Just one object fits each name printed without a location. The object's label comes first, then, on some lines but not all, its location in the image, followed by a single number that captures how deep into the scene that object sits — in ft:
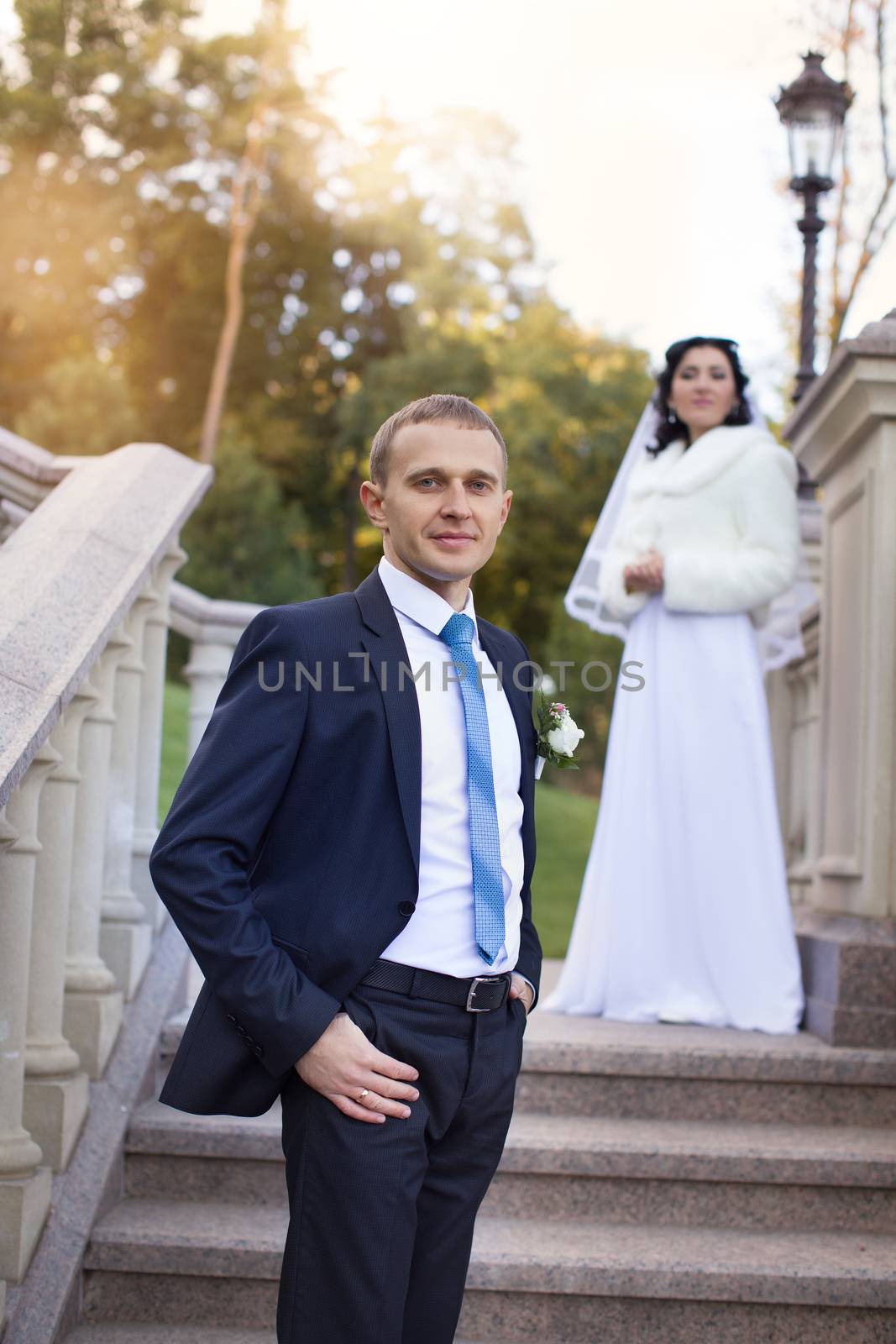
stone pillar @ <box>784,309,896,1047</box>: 14.12
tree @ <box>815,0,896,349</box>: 45.03
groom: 6.95
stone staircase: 10.53
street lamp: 24.35
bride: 15.57
